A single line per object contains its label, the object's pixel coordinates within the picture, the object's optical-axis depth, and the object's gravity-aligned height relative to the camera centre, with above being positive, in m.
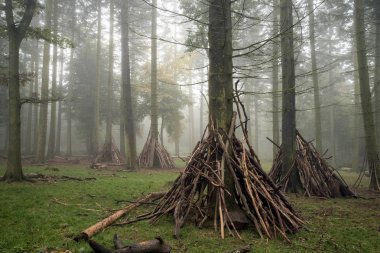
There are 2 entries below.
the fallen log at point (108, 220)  4.55 -1.33
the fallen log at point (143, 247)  3.71 -1.31
